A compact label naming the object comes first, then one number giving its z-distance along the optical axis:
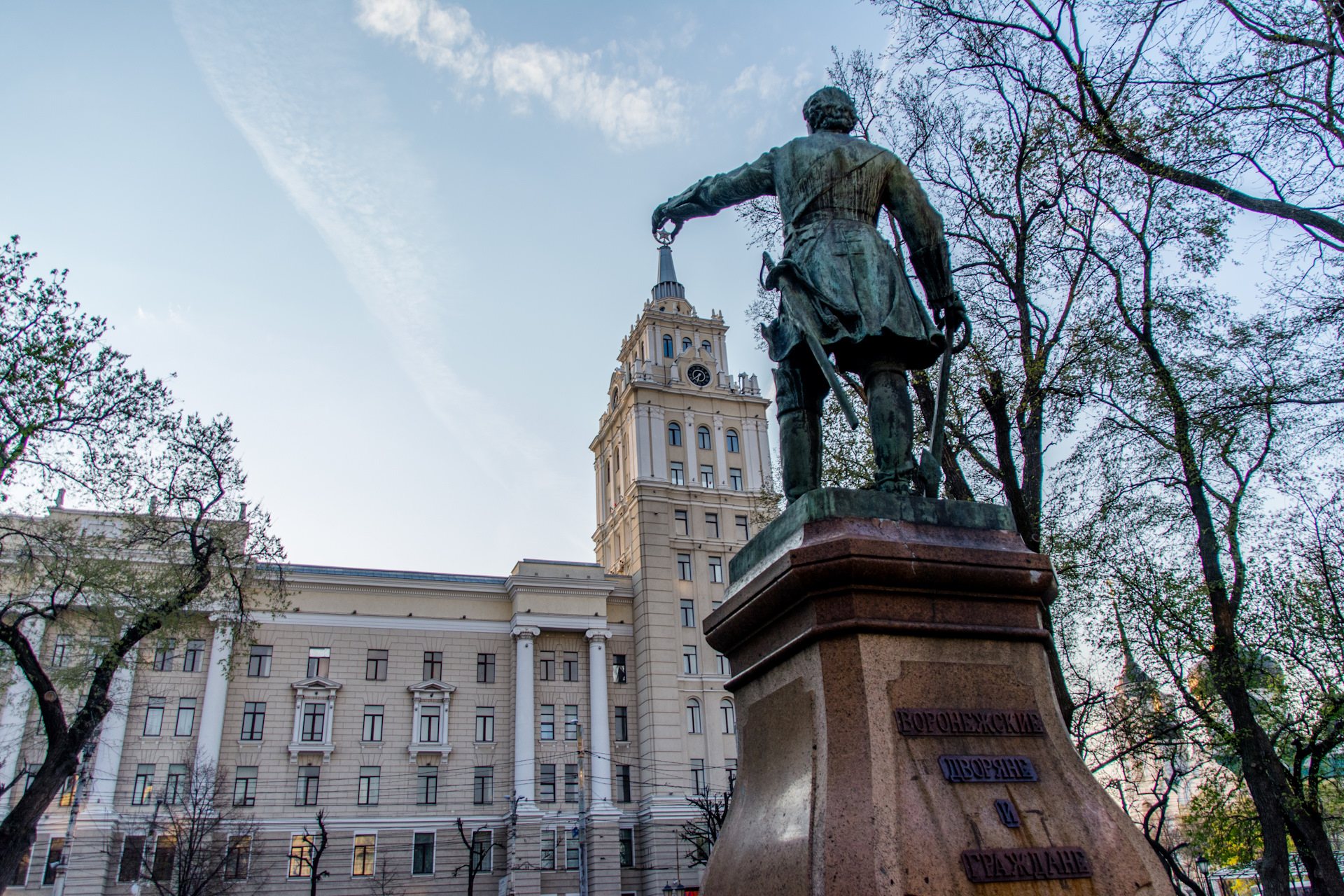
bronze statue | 4.41
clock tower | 38.25
